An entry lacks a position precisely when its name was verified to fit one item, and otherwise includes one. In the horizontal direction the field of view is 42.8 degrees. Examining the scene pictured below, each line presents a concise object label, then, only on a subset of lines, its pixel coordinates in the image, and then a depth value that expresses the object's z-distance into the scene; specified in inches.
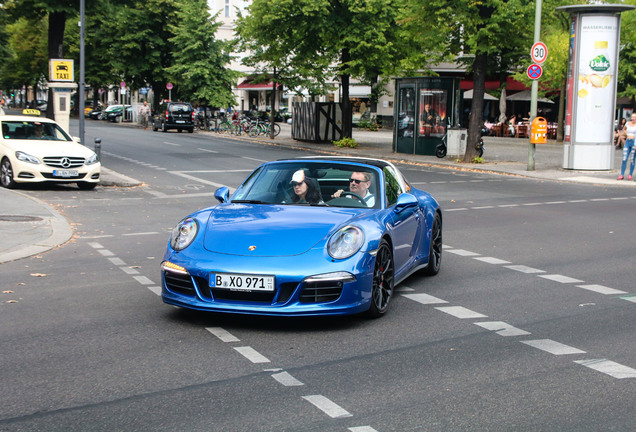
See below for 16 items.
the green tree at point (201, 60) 2217.0
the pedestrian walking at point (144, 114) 2390.3
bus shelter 1229.7
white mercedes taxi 684.1
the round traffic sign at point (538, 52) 957.8
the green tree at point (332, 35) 1339.8
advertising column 970.1
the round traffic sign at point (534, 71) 961.5
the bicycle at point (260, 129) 1856.5
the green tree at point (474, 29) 1057.5
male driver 296.4
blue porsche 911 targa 244.4
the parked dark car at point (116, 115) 2832.2
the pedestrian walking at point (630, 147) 863.7
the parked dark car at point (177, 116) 2006.6
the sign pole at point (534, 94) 977.5
